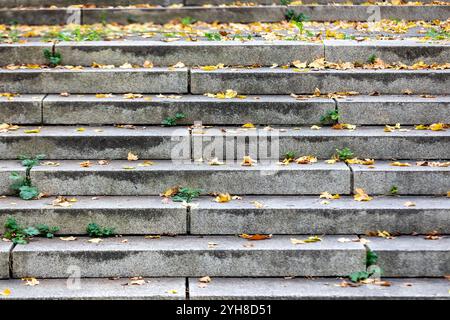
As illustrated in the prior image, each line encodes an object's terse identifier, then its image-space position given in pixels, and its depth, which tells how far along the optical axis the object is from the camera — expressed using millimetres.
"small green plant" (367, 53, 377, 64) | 15508
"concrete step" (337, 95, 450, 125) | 14102
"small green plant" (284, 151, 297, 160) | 13359
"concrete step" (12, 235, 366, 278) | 11406
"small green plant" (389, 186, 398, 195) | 12676
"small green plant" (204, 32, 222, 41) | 16527
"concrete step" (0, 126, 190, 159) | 13391
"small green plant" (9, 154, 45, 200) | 12523
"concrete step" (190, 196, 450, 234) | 12008
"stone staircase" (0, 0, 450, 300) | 11406
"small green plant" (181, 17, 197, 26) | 19406
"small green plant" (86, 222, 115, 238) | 12008
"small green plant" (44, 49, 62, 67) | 15680
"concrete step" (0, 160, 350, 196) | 12695
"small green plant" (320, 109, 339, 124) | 14070
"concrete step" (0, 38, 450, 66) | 15547
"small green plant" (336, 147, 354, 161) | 13250
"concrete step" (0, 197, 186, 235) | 12039
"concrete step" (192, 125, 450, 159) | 13336
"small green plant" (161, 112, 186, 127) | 14037
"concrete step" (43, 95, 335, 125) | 14117
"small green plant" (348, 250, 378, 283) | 11273
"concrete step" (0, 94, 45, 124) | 14172
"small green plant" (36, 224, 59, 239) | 11992
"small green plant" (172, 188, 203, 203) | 12437
